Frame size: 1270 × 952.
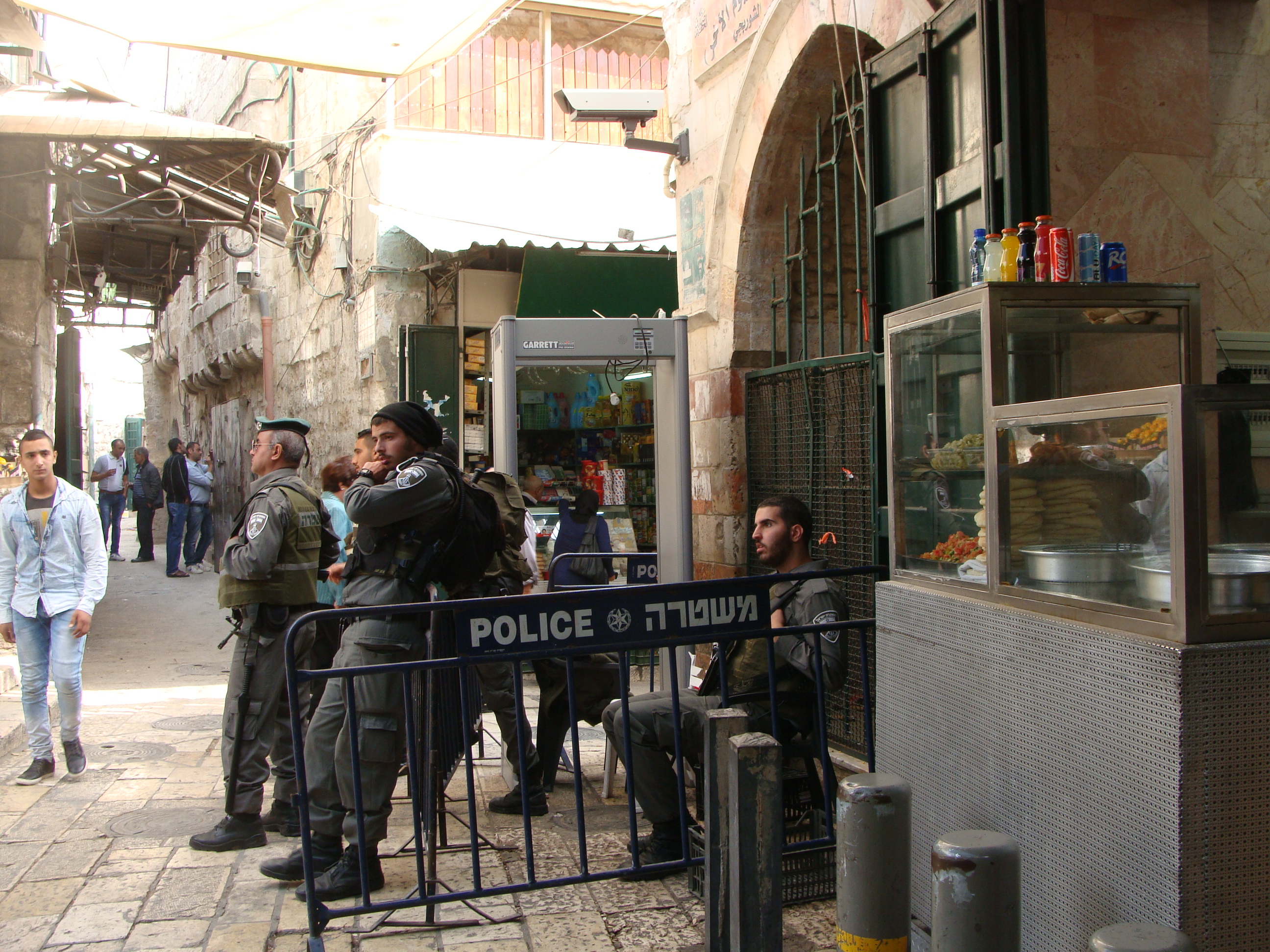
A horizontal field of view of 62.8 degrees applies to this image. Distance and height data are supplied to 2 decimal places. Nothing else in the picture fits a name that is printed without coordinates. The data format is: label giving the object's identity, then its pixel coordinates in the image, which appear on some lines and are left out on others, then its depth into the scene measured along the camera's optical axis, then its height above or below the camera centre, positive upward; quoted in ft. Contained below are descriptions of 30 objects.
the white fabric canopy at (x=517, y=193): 33.30 +9.51
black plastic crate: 12.12 -4.59
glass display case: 7.64 -0.10
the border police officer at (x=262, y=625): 14.79 -2.12
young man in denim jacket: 18.13 -1.89
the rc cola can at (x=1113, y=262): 11.48 +2.20
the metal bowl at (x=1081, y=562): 8.40 -0.85
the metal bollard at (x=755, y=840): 7.72 -2.76
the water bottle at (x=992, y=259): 11.73 +2.32
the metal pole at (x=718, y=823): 8.20 -2.80
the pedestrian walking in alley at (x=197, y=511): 51.78 -1.59
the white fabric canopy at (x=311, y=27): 21.11 +9.70
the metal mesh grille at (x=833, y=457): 17.69 +0.19
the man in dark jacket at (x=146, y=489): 53.26 -0.37
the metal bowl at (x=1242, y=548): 7.69 -0.68
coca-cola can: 10.74 +2.16
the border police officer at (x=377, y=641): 12.28 -1.98
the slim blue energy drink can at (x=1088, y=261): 11.28 +2.19
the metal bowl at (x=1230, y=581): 7.62 -0.91
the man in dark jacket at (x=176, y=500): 50.11 -0.94
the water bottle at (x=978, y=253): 11.97 +2.43
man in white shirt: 52.85 -0.29
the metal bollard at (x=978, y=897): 7.63 -3.19
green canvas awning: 35.24 +6.47
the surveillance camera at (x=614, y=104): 25.77 +9.17
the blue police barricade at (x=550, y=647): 10.65 -1.87
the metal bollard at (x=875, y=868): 8.35 -3.25
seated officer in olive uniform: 12.60 -2.90
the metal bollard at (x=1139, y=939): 6.51 -3.04
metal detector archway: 20.89 +2.19
